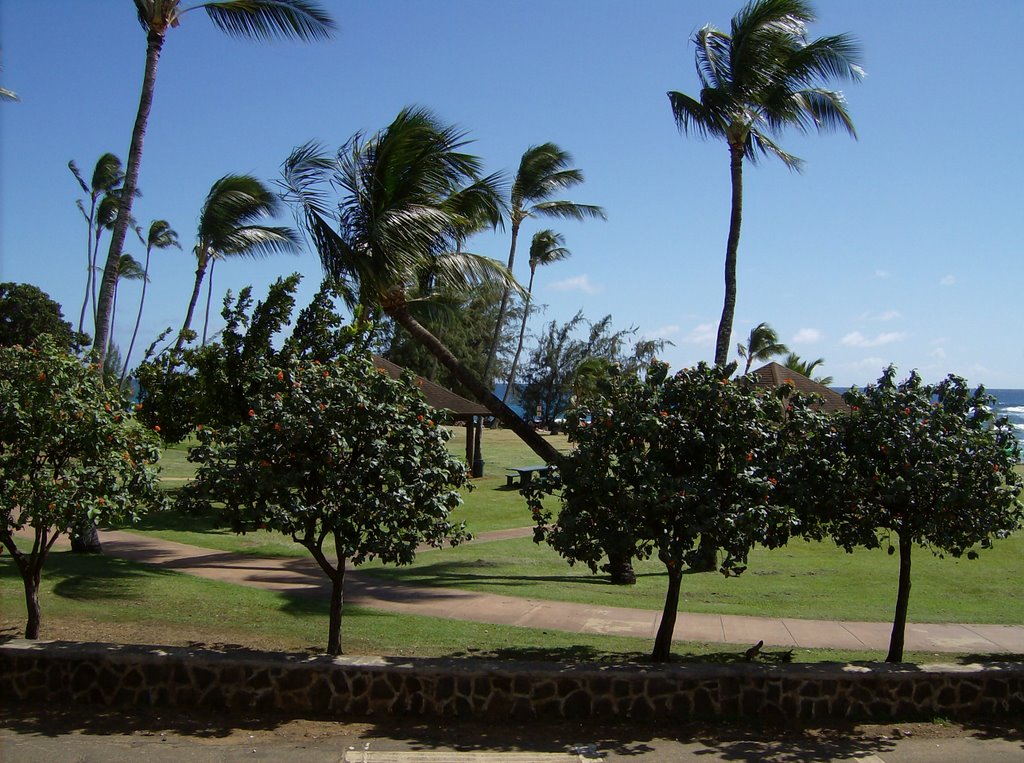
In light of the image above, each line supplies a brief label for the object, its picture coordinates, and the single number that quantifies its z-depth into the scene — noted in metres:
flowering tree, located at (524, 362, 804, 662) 8.59
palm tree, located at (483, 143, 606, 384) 22.19
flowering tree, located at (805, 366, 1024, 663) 8.97
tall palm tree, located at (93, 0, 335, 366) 12.45
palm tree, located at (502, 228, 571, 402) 40.97
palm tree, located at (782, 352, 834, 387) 54.81
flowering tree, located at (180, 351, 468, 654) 8.45
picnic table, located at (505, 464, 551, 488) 28.36
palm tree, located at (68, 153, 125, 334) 34.25
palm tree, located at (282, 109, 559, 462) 13.55
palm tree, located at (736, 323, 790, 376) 50.75
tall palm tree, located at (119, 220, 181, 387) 45.59
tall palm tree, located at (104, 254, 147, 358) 48.10
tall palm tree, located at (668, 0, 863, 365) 15.12
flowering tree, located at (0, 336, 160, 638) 8.62
